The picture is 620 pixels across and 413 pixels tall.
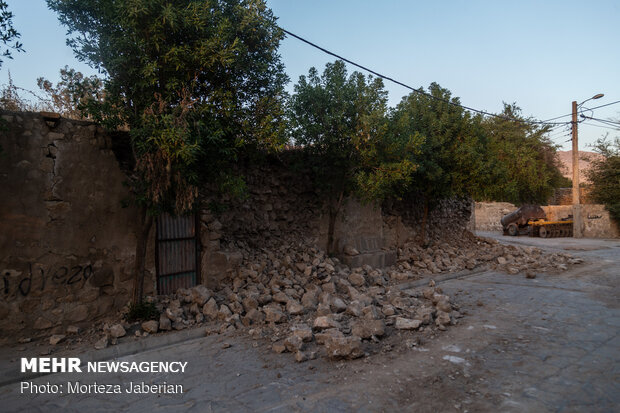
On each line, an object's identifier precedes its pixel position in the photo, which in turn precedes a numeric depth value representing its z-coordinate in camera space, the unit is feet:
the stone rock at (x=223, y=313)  18.10
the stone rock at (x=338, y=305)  18.65
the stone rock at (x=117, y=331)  15.82
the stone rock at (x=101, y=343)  15.09
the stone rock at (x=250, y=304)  18.89
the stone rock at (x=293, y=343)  14.39
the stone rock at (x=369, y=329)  15.28
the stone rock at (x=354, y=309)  17.72
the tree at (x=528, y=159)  86.58
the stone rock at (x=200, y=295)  19.29
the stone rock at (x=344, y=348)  13.41
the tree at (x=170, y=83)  15.79
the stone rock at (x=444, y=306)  18.65
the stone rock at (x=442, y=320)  17.04
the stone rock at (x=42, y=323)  16.02
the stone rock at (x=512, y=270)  31.53
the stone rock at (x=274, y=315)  17.58
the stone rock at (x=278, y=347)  14.51
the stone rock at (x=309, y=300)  19.69
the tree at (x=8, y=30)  14.01
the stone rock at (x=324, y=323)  16.05
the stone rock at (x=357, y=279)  24.43
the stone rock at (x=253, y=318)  17.62
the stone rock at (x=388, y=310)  17.92
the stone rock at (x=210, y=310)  18.39
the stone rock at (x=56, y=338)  15.47
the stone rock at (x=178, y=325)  17.19
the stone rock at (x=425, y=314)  16.96
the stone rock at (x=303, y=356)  13.62
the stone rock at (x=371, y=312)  16.67
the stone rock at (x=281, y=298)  20.00
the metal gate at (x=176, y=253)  20.76
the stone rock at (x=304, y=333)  15.12
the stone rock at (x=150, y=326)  16.60
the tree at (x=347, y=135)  26.71
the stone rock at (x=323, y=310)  17.75
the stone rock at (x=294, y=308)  18.62
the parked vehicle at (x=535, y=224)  65.77
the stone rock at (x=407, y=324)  16.25
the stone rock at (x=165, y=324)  16.94
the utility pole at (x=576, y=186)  65.26
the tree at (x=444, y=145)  35.37
